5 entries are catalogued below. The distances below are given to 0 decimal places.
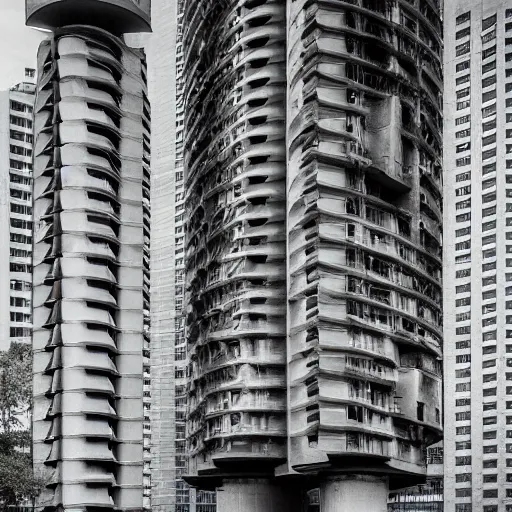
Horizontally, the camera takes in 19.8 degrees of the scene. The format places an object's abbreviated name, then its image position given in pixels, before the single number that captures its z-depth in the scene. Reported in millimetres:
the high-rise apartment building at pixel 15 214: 151375
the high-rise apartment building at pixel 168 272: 154375
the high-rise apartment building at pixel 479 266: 148750
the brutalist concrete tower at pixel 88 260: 103375
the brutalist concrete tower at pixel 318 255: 86812
